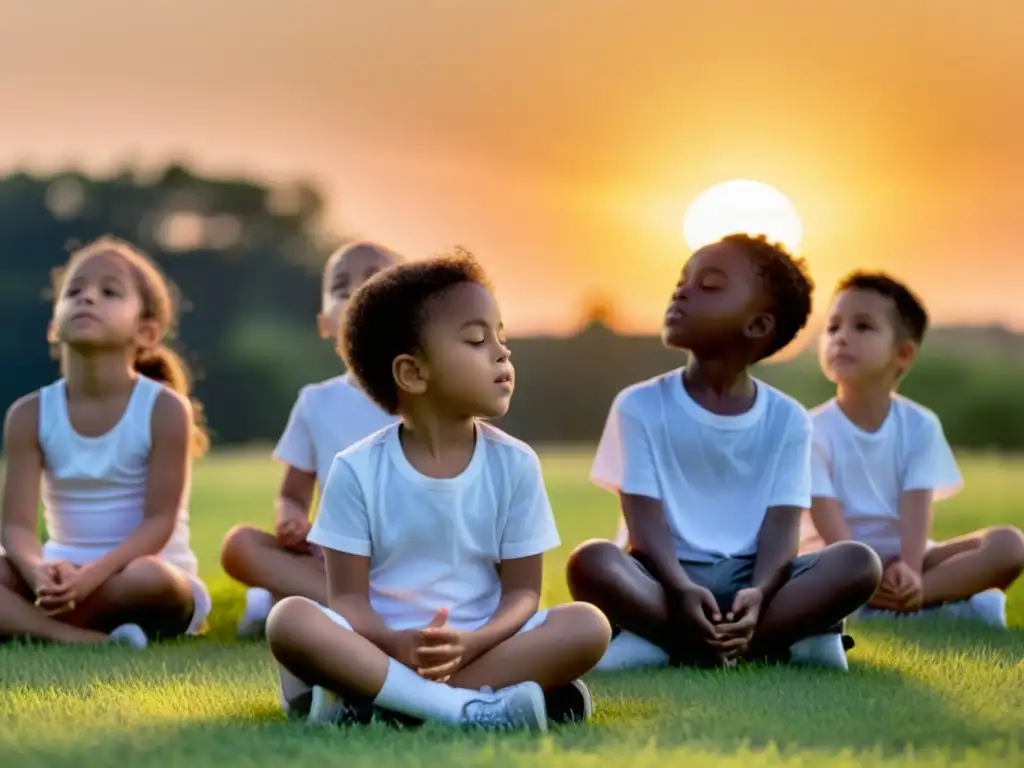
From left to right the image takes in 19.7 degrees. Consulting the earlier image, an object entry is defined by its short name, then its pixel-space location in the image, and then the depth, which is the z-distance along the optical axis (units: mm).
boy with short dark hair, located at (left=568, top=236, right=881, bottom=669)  10164
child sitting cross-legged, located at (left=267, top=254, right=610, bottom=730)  7715
